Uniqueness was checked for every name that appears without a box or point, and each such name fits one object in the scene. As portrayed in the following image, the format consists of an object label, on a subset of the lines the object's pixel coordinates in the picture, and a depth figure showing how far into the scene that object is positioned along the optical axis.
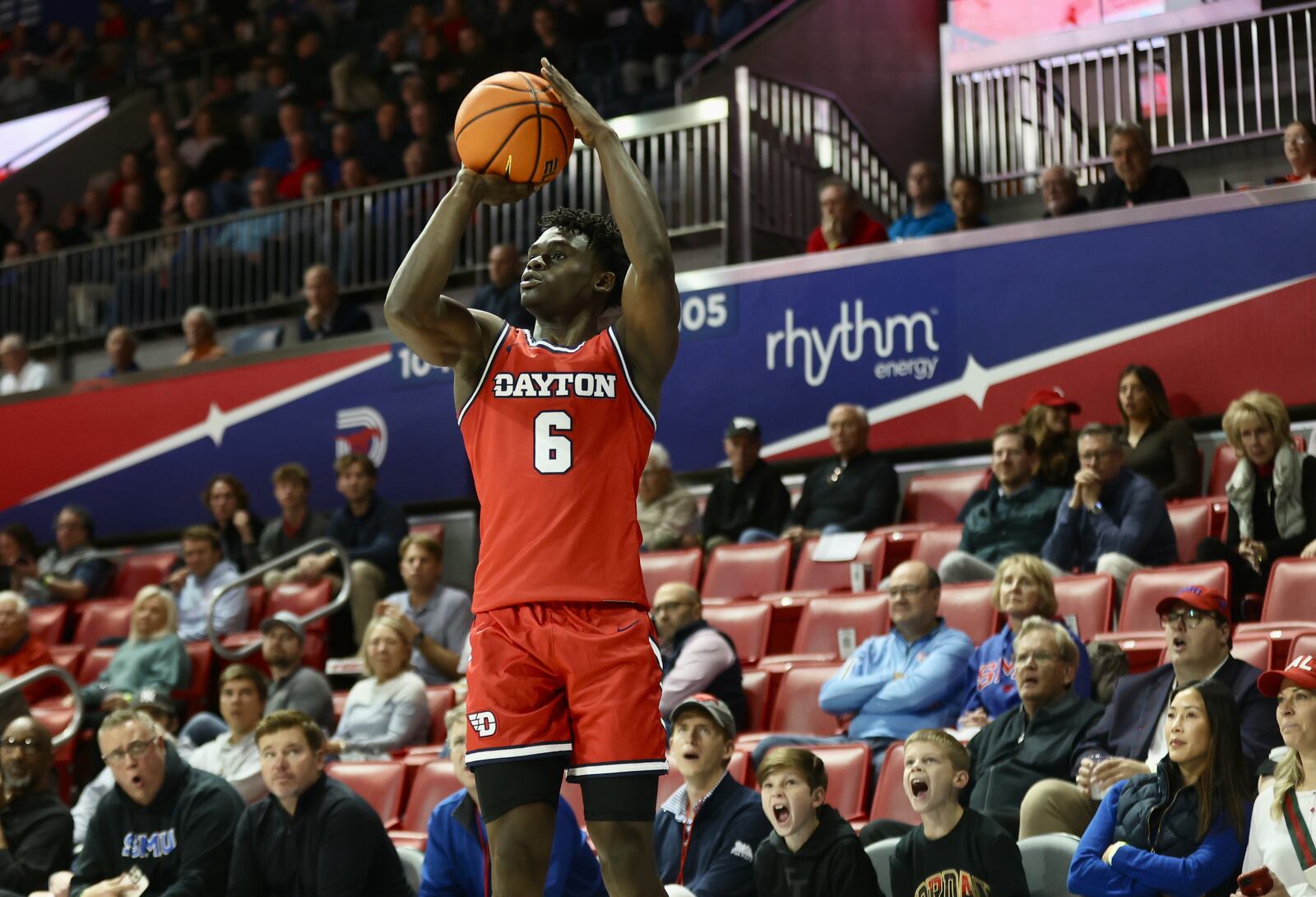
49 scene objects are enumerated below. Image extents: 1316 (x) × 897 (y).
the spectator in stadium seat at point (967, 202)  9.52
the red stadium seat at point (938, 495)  8.95
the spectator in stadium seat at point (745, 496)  9.13
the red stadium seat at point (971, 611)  7.17
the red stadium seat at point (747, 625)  7.85
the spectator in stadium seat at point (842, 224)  9.93
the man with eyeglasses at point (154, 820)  6.08
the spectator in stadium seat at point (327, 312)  11.57
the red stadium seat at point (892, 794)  5.91
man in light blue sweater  6.56
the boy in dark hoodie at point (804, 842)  5.14
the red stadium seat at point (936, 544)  8.16
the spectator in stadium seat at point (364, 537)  9.38
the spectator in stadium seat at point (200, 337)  12.06
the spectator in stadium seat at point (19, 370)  12.91
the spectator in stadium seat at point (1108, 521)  7.30
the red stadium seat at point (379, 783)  6.95
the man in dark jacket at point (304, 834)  5.64
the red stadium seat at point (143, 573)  11.20
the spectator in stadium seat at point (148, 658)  8.88
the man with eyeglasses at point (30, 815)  6.52
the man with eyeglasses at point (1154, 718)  5.47
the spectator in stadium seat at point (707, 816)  5.48
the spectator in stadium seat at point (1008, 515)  7.76
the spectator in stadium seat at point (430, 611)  8.33
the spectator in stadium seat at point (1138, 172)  9.09
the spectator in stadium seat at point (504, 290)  10.38
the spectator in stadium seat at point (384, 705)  7.68
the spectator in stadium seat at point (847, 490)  8.71
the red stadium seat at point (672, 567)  8.72
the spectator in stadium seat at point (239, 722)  7.39
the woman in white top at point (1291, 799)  4.72
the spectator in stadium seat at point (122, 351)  12.35
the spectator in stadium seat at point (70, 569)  10.84
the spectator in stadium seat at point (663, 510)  9.08
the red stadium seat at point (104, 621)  10.19
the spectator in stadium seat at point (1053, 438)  8.08
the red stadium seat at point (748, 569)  8.51
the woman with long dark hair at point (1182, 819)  4.88
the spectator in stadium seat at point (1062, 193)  9.32
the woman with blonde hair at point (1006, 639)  6.36
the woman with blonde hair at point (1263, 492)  7.04
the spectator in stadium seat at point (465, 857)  5.32
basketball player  3.53
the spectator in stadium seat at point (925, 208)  9.82
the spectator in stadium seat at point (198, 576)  9.94
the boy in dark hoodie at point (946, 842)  4.93
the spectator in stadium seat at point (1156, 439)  7.98
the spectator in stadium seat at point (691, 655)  6.94
